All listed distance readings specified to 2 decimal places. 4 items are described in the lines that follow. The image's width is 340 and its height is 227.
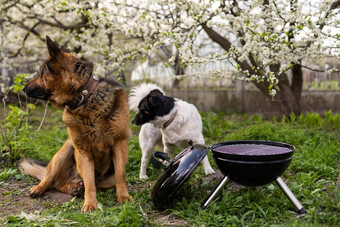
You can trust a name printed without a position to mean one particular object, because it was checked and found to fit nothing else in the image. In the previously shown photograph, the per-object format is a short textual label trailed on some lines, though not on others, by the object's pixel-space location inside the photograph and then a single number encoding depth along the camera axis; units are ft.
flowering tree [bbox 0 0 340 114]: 16.67
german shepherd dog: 11.23
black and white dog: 13.61
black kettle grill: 8.97
